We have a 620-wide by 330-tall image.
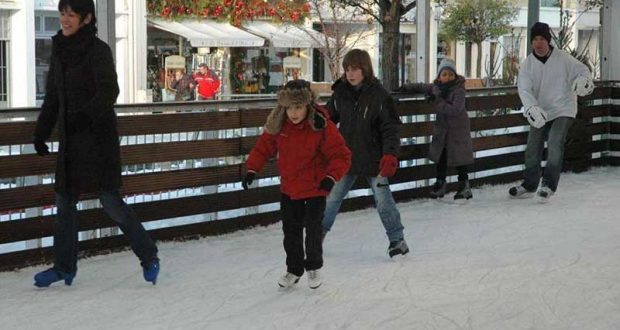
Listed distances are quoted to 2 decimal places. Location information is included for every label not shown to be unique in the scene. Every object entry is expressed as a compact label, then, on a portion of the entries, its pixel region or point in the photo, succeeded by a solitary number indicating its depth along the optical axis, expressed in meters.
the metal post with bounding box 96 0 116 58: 8.16
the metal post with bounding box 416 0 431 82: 11.55
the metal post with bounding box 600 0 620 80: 14.48
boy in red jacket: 6.40
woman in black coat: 6.38
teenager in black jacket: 7.48
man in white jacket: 10.35
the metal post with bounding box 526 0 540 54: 13.25
